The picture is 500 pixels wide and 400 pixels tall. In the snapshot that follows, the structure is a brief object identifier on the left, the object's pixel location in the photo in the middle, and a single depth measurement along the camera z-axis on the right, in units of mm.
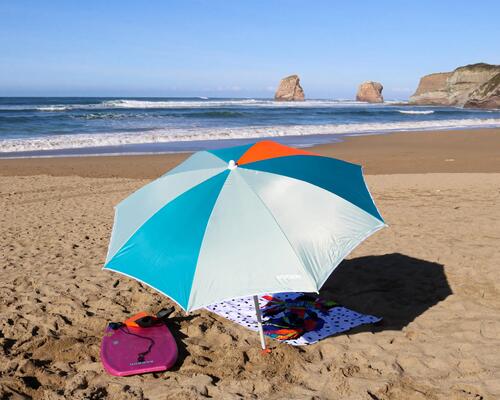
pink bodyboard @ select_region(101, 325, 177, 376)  3623
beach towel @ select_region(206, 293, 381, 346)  4109
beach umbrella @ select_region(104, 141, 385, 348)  2799
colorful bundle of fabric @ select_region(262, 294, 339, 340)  4117
